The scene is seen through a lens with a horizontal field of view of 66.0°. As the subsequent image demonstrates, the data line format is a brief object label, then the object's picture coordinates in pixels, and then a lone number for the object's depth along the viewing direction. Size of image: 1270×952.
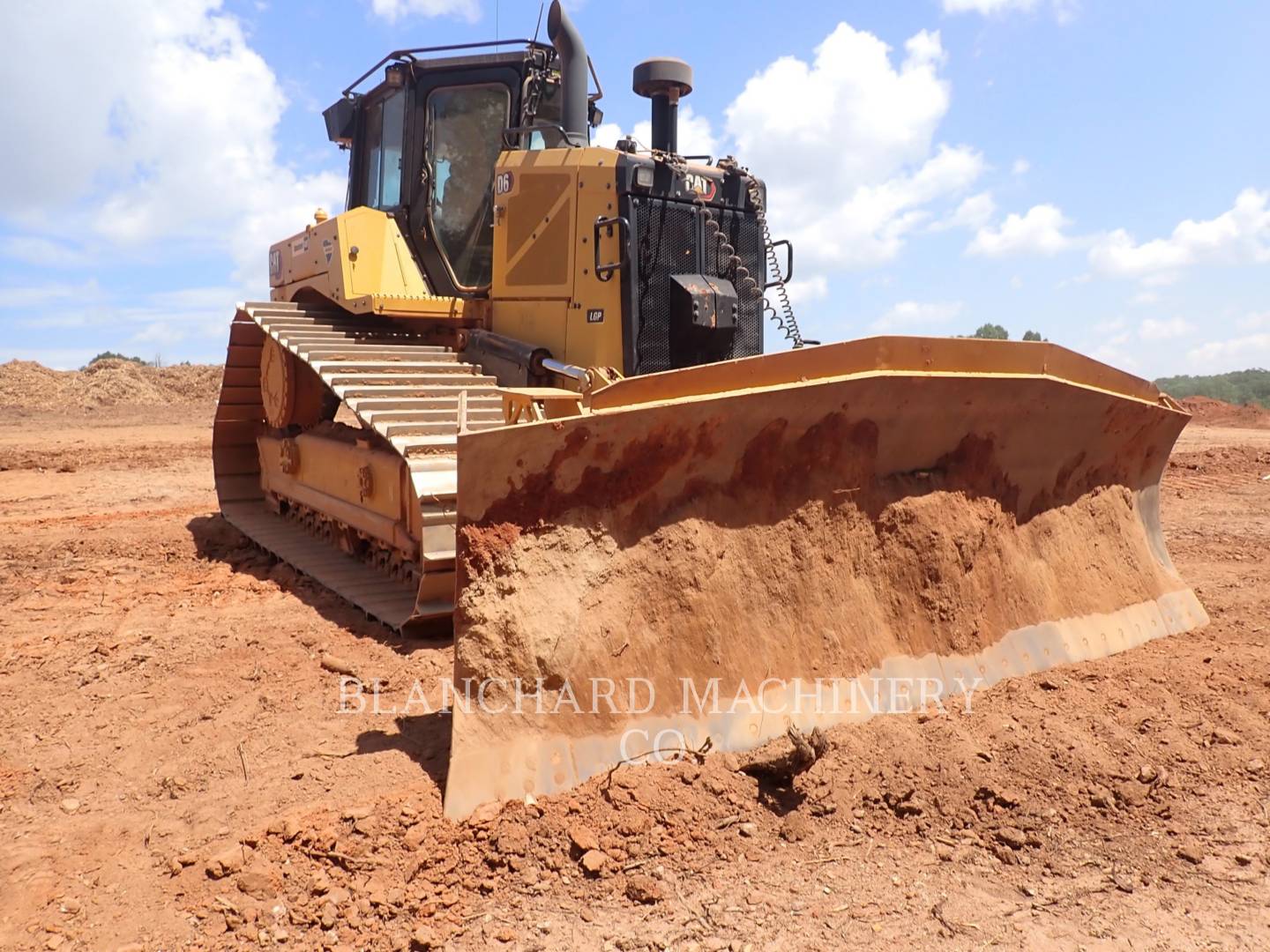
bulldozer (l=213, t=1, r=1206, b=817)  2.96
